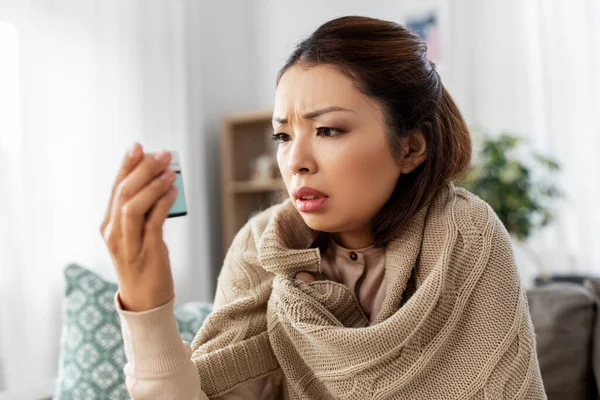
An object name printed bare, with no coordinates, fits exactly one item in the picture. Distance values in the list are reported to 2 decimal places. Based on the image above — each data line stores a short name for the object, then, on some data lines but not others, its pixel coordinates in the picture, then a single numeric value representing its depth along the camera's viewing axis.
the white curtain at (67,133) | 2.21
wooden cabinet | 3.49
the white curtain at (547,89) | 2.94
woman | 0.98
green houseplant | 2.72
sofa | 1.53
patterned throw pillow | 1.50
